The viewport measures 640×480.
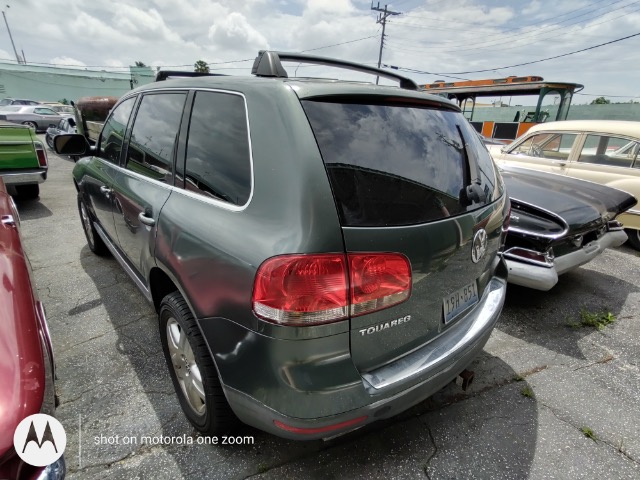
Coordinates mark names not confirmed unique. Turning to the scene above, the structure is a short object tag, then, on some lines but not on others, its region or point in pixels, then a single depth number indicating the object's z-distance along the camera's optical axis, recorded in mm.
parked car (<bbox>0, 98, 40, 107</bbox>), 25066
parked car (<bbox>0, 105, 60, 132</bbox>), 20766
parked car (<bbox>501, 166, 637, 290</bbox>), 3047
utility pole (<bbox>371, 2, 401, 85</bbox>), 32156
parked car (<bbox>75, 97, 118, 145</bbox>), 14477
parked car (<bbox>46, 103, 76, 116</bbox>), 29562
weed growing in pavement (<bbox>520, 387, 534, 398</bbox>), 2400
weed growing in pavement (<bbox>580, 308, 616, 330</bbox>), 3277
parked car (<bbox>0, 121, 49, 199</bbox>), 5672
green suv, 1344
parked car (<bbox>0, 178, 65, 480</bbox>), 1102
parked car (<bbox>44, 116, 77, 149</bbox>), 14973
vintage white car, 5133
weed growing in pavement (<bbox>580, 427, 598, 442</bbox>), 2086
